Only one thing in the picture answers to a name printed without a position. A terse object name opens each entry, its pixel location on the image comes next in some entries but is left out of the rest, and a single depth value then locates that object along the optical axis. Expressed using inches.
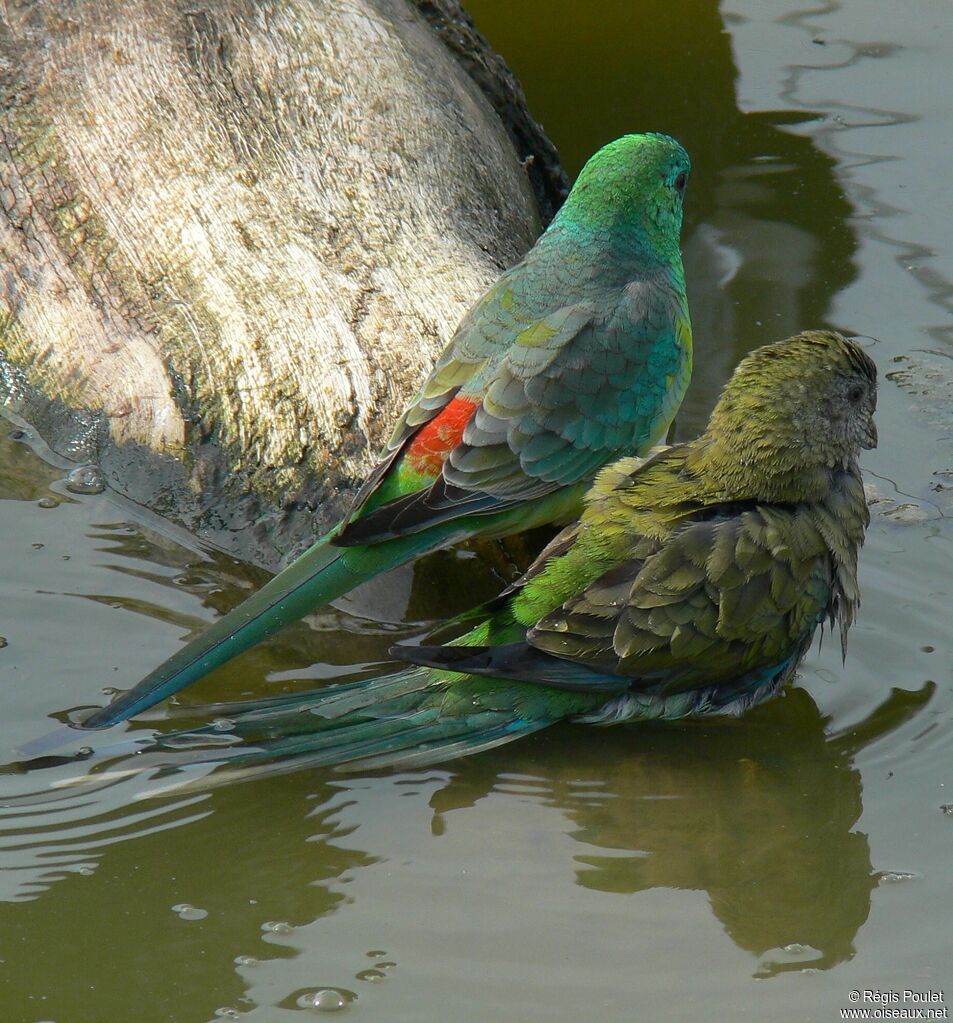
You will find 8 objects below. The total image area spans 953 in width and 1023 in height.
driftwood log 335.9
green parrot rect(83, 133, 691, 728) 284.4
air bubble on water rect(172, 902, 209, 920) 230.1
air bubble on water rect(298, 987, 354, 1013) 213.9
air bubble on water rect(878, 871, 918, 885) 244.8
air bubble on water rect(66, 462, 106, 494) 349.7
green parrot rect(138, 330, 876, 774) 270.2
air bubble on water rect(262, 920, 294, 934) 229.0
